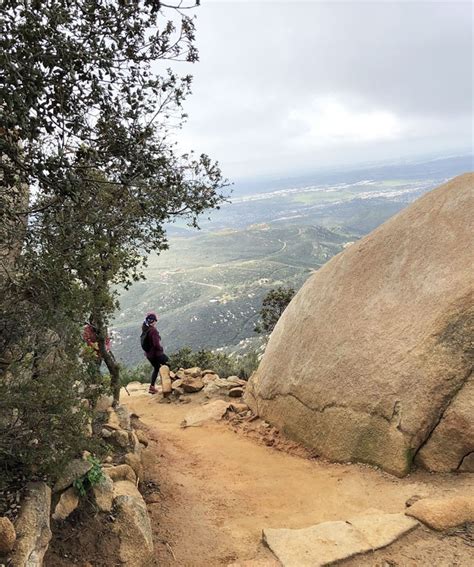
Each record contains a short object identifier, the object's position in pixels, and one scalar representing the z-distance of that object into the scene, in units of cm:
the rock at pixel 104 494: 507
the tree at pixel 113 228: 488
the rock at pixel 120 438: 693
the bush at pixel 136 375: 1768
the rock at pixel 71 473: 492
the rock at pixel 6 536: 377
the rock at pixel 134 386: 1524
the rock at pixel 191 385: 1351
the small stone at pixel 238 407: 1086
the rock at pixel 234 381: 1346
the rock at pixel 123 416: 798
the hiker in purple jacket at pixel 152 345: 1304
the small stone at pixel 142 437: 834
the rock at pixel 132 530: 478
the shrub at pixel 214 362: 1608
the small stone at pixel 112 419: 721
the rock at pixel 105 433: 687
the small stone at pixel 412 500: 580
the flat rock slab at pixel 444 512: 506
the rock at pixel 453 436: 624
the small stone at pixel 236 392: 1260
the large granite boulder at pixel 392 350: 656
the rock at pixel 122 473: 586
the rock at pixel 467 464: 621
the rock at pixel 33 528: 388
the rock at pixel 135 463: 651
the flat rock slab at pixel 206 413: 1082
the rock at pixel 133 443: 706
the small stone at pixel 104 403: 757
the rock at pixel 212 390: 1318
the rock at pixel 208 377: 1442
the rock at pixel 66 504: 476
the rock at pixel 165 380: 1350
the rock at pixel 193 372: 1477
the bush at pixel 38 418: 438
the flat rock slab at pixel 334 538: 479
